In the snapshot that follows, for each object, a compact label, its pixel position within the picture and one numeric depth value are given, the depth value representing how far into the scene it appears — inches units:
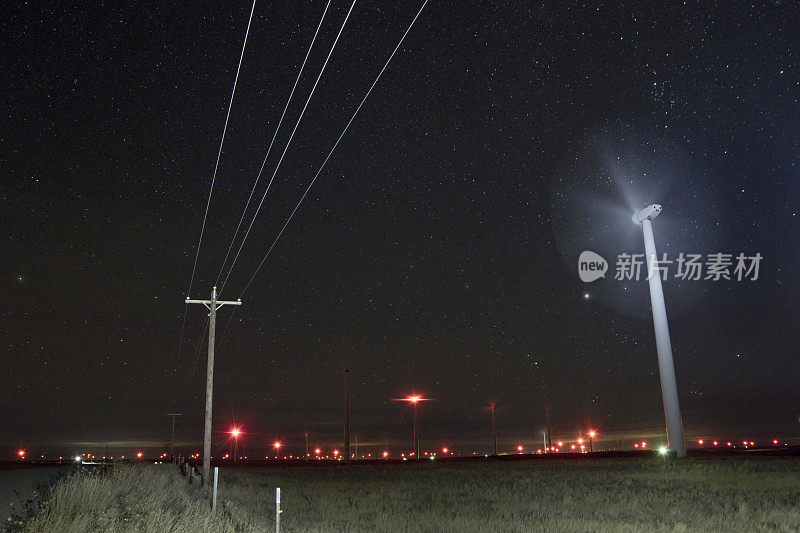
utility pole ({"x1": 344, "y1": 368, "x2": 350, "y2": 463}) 2540.6
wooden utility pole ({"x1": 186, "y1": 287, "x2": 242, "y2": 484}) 1109.7
